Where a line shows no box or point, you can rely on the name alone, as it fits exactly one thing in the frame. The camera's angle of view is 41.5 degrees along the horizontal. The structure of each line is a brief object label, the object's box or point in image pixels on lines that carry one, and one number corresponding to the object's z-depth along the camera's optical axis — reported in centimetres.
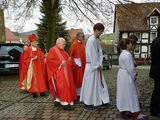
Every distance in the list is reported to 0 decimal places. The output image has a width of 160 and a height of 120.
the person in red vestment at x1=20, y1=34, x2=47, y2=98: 677
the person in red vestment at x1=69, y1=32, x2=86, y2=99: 610
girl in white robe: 423
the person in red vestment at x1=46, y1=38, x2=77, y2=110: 522
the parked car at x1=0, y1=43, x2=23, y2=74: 1081
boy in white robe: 498
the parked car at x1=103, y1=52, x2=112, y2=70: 2102
